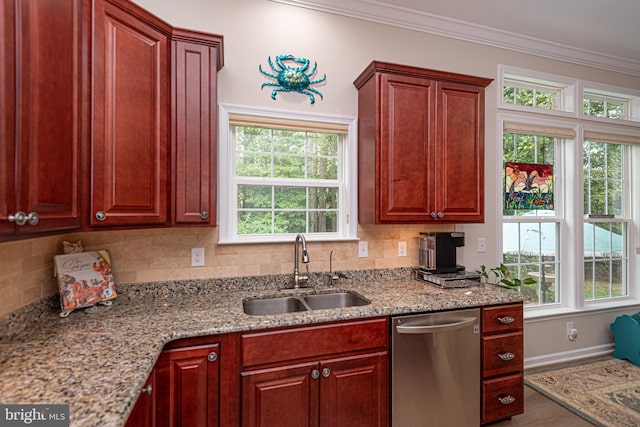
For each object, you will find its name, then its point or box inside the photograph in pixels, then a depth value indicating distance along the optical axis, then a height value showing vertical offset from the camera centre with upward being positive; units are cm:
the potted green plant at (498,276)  256 -53
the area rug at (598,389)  221 -141
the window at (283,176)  224 +29
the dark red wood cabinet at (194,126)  175 +50
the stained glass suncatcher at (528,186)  290 +27
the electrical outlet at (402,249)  255 -28
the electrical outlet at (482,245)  276 -26
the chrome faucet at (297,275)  219 -43
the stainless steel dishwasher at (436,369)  179 -91
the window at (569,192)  294 +23
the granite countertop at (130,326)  94 -52
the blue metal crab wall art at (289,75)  225 +101
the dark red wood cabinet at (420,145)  216 +50
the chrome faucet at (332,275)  232 -45
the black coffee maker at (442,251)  239 -28
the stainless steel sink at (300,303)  204 -59
